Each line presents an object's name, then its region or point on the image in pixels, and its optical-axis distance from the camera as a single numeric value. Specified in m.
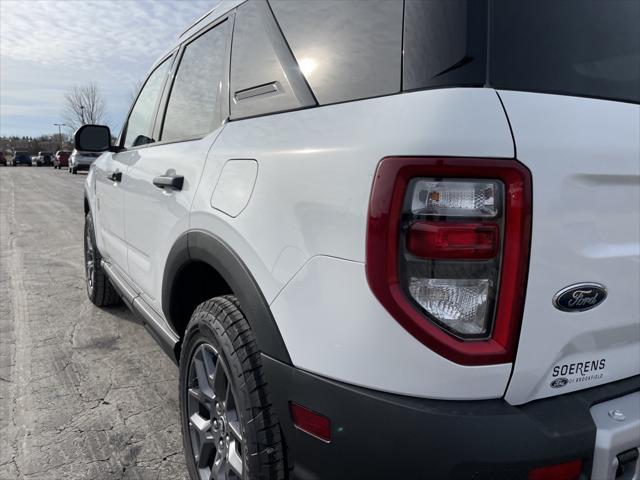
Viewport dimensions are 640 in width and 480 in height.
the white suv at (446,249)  1.20
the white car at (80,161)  31.99
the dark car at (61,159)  43.59
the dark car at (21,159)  53.75
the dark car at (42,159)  53.22
